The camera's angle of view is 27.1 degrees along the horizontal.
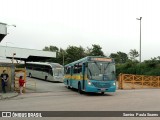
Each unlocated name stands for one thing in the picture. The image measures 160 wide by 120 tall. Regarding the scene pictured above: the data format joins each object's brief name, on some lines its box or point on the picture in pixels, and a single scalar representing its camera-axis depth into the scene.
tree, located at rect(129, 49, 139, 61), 105.25
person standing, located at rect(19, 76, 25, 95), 26.21
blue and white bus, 24.66
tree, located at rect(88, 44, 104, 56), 96.06
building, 66.94
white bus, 48.22
